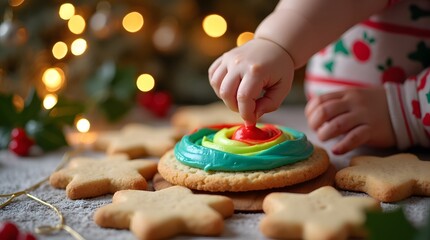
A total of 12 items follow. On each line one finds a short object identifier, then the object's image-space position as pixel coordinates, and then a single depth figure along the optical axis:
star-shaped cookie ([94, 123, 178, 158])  0.55
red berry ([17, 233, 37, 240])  0.38
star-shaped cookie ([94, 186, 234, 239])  0.39
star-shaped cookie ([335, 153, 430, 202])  0.43
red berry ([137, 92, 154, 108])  0.71
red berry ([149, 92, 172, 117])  0.70
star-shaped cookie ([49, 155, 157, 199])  0.46
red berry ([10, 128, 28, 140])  0.56
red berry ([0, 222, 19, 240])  0.39
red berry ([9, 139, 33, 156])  0.56
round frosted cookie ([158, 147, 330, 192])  0.43
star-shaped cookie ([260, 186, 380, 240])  0.38
